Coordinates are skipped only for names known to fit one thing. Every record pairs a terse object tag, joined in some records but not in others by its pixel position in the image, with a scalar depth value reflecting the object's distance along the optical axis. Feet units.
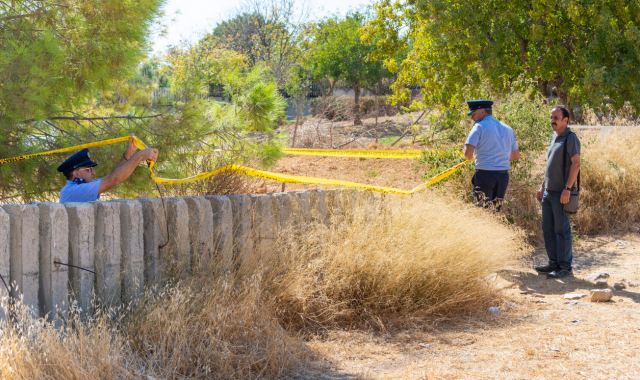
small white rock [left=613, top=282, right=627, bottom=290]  24.27
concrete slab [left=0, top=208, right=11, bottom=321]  14.78
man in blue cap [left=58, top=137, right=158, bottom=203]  18.11
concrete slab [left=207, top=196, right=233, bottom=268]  19.12
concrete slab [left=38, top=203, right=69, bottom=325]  15.60
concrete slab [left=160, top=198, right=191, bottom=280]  18.06
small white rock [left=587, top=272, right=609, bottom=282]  25.39
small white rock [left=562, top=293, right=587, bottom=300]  23.07
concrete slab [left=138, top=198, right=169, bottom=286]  17.88
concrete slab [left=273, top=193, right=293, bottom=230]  20.92
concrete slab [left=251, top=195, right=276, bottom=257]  20.12
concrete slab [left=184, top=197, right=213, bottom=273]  18.65
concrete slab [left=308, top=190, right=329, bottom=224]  21.86
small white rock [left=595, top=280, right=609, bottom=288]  24.59
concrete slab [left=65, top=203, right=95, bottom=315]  16.08
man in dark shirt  25.43
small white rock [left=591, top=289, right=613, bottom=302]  22.54
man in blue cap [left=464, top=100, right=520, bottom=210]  27.22
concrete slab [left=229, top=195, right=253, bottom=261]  19.75
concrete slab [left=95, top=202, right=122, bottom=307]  16.56
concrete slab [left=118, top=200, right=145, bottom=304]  17.10
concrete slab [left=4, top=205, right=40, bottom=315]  15.19
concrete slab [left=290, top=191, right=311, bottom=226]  21.11
